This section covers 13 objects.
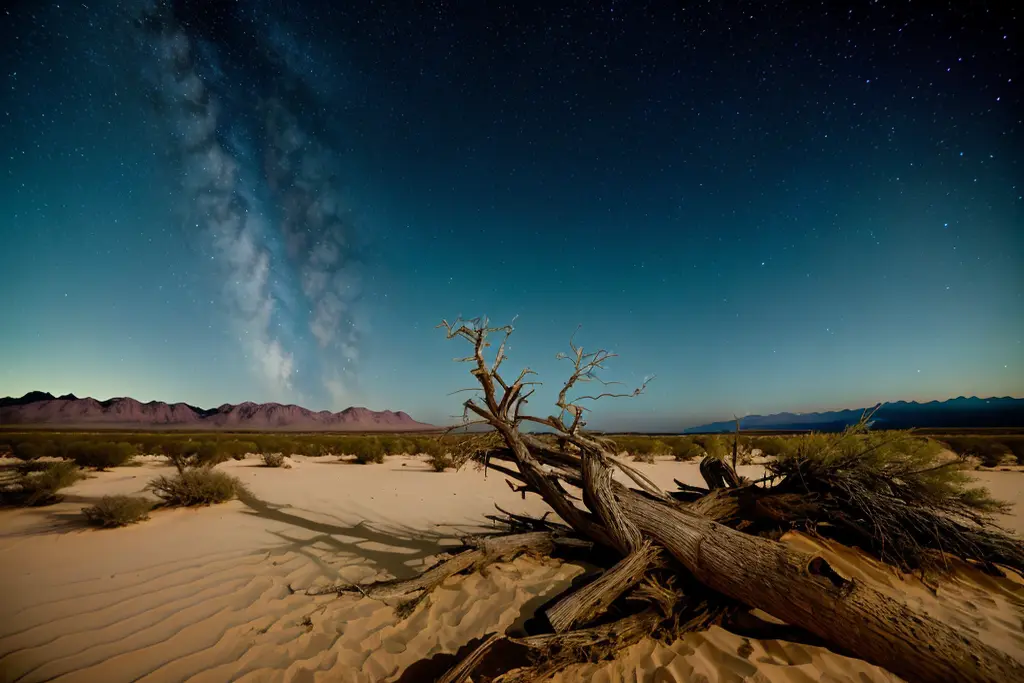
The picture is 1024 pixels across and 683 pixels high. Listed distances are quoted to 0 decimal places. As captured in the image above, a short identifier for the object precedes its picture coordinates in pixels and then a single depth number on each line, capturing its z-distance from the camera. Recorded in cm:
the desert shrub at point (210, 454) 1380
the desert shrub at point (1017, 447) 1745
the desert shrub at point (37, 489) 768
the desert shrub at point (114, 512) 641
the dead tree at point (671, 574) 271
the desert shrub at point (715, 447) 1769
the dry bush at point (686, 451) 2109
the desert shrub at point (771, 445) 1941
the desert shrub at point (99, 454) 1353
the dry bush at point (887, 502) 430
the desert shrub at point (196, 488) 784
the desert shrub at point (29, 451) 1537
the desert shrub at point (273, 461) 1562
